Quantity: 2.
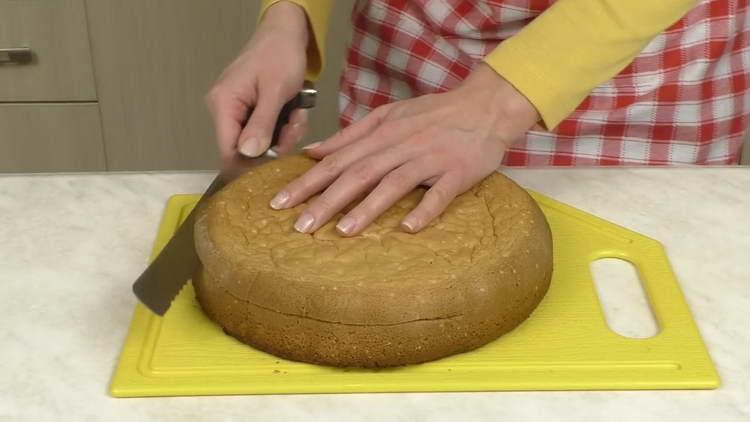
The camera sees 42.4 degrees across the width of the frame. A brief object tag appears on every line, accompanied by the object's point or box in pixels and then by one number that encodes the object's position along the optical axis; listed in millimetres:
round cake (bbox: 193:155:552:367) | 715
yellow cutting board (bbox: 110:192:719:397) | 715
